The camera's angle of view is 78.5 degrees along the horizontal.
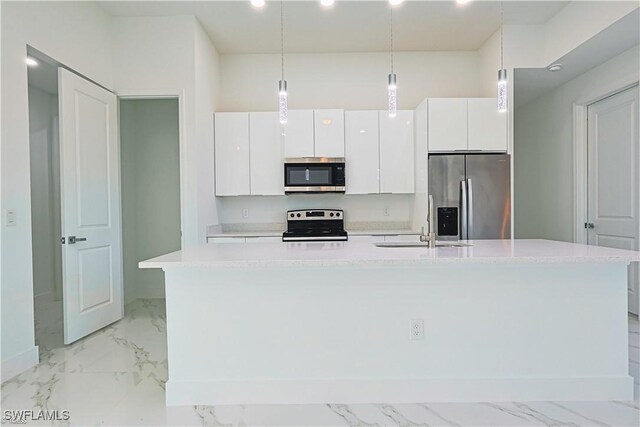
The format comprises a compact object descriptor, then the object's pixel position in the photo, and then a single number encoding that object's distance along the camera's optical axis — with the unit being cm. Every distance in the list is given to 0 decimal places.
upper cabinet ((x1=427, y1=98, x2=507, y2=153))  385
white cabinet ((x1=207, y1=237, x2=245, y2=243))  394
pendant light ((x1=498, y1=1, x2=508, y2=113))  254
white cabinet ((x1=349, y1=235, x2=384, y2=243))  397
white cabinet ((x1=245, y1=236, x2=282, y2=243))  394
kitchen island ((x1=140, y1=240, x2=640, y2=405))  219
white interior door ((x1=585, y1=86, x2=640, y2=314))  356
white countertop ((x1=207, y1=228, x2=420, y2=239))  399
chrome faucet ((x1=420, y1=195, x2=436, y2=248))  247
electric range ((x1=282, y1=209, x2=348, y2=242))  441
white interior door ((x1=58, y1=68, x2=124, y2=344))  313
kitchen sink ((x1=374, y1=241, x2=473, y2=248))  260
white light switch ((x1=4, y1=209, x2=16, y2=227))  253
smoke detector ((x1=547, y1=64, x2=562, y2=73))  382
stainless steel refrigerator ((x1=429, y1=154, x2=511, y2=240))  375
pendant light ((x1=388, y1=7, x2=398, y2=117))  257
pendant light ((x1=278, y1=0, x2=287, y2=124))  260
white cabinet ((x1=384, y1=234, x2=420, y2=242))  396
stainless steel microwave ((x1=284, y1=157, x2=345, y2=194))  414
